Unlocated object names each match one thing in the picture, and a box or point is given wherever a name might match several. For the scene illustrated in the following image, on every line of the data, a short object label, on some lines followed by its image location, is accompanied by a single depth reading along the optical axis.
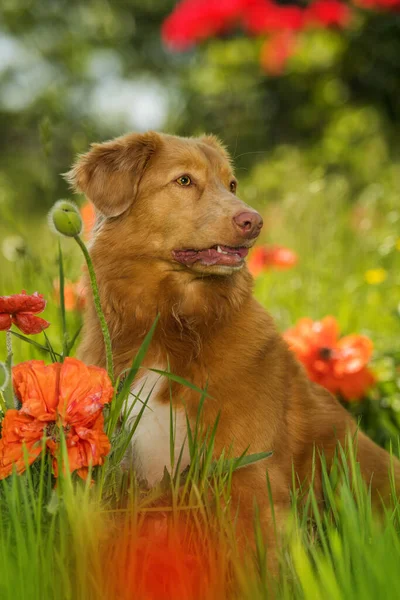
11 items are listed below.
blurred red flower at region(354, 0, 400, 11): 7.80
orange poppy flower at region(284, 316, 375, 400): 3.69
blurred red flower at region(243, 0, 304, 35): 8.34
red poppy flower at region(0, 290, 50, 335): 1.91
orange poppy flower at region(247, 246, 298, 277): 4.31
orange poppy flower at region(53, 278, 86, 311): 3.37
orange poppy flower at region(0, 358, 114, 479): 1.89
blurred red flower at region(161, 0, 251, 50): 9.02
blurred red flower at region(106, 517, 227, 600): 1.77
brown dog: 2.51
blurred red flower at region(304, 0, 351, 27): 8.28
